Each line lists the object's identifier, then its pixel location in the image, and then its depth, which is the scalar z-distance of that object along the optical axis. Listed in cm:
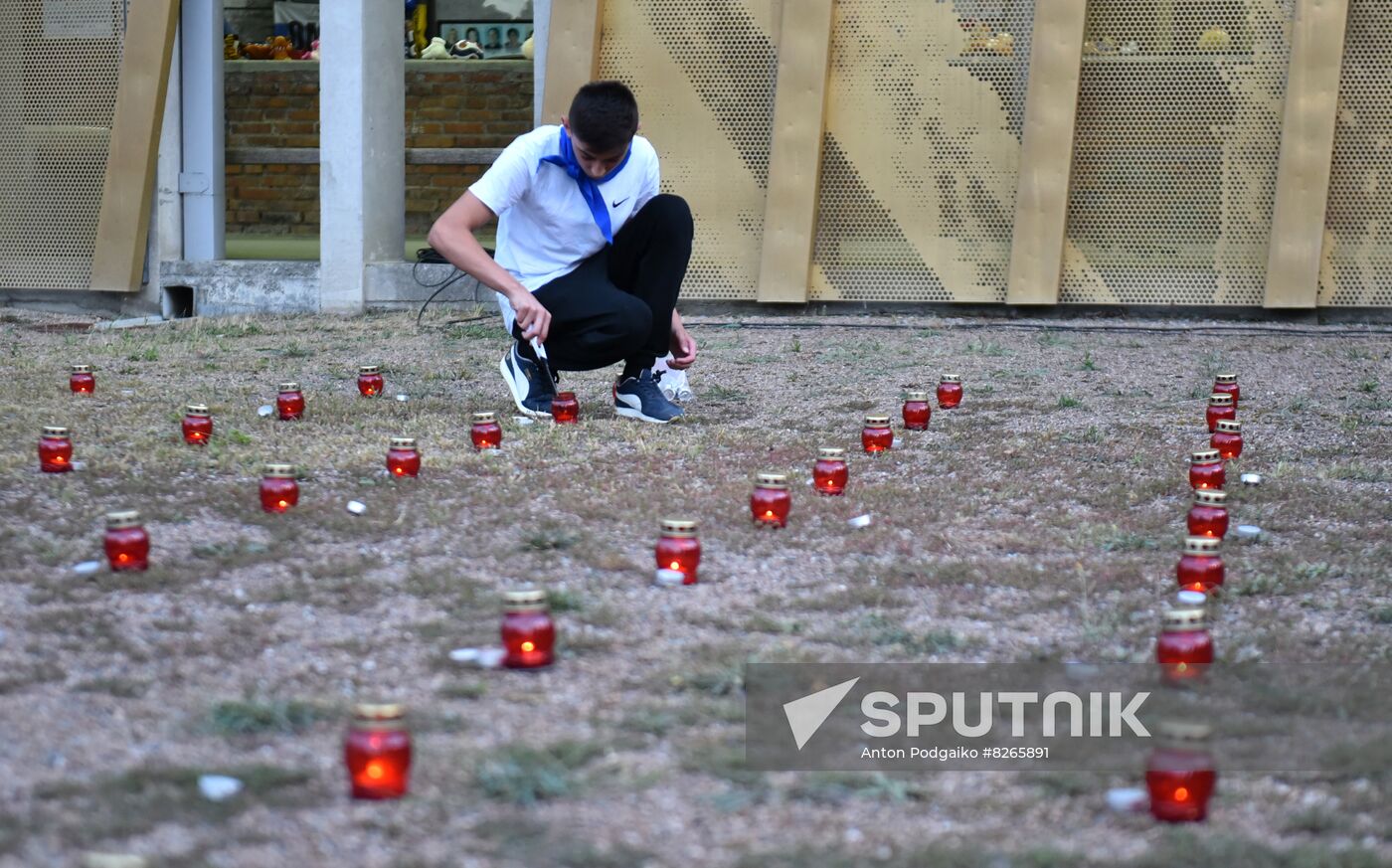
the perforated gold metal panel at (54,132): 1159
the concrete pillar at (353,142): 1122
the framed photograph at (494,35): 1872
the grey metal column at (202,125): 1159
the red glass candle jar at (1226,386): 672
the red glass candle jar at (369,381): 709
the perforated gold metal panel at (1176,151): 1032
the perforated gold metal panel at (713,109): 1087
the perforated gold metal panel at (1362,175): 1008
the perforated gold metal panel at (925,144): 1056
